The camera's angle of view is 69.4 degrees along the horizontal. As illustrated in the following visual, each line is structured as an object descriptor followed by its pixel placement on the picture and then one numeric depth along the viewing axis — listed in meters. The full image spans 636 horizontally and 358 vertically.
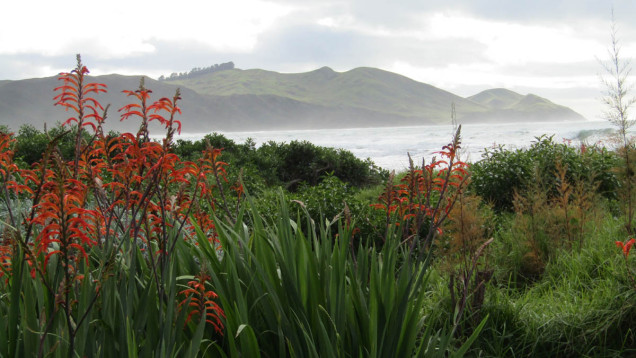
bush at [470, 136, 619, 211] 7.19
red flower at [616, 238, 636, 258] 2.73
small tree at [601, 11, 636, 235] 4.49
